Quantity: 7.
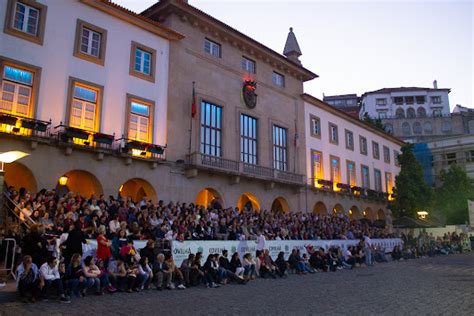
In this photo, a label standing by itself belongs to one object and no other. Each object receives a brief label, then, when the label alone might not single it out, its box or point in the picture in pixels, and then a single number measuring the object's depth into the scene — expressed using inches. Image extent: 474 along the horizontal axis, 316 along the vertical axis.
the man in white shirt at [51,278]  401.1
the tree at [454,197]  1839.3
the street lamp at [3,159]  474.6
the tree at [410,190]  1593.3
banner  587.7
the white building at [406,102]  3297.2
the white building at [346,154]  1440.7
